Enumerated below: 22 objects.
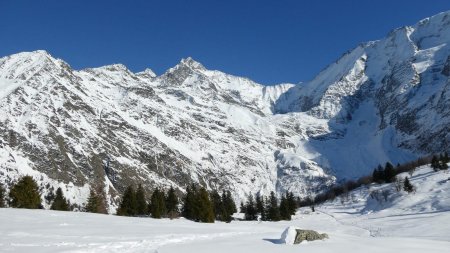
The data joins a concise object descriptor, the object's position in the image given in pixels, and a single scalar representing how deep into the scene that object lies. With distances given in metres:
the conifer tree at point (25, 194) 62.56
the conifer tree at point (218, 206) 97.64
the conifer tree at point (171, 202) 91.12
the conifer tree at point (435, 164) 120.94
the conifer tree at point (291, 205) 113.64
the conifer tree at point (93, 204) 81.06
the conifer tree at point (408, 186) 100.50
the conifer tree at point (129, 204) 77.56
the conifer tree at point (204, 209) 64.97
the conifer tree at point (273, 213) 100.29
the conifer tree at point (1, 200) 73.00
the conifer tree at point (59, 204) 81.44
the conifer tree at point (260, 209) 113.64
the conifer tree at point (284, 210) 102.44
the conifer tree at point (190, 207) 67.62
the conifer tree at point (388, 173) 133.38
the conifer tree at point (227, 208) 94.29
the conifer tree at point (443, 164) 119.32
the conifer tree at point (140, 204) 80.48
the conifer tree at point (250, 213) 114.09
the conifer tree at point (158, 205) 75.19
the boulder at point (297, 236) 22.48
